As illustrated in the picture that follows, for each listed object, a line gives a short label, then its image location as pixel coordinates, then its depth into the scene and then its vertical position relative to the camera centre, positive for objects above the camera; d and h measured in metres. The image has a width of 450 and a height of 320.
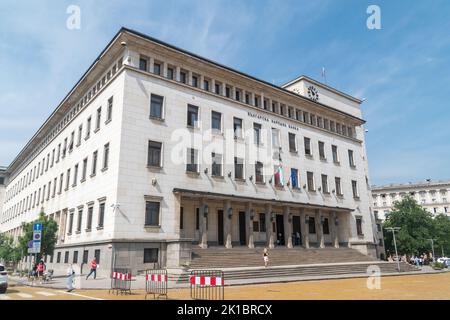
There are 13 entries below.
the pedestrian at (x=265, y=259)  25.98 -0.98
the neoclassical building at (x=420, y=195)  104.25 +15.46
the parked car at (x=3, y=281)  16.39 -1.51
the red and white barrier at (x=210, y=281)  12.31 -1.23
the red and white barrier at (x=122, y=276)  15.62 -1.29
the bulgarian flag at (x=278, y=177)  35.06 +6.91
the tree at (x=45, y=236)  30.08 +1.08
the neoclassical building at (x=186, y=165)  25.91 +7.57
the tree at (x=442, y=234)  62.86 +1.86
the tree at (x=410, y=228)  56.47 +2.70
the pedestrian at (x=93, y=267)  22.55 -1.24
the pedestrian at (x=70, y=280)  17.18 -1.58
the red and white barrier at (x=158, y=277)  14.37 -1.27
